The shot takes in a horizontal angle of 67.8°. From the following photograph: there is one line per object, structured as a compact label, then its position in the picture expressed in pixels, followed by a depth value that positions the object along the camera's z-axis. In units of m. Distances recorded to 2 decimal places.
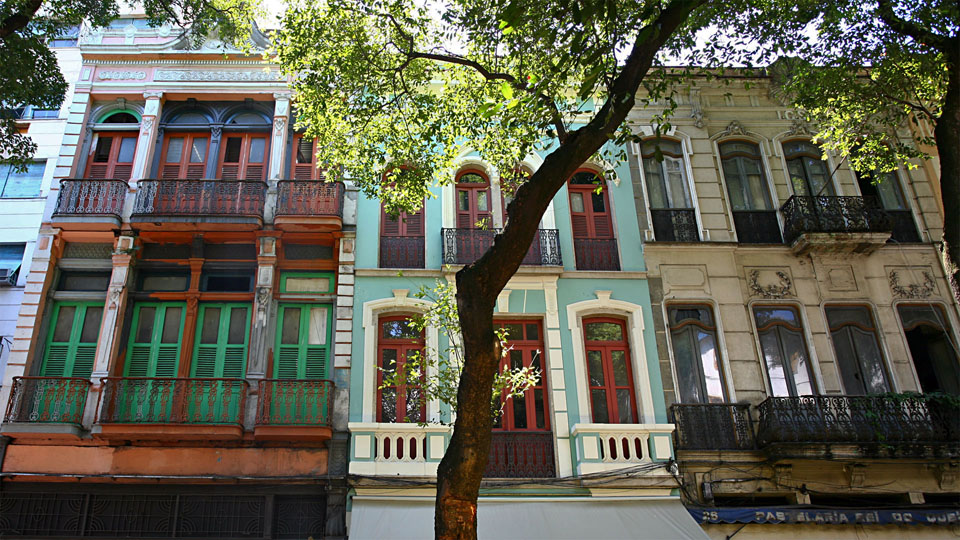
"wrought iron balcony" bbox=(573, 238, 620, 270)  13.69
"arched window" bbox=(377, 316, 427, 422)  12.12
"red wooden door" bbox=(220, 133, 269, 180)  14.22
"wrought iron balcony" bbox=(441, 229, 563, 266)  13.23
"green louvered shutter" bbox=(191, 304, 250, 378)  12.52
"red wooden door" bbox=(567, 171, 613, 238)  14.14
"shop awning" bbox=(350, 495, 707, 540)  10.59
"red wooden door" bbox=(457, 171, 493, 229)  14.00
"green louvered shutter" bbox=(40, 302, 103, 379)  12.35
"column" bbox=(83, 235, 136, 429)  11.75
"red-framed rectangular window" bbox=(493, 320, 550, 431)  12.30
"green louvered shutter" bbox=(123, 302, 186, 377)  12.46
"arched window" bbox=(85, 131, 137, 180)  14.04
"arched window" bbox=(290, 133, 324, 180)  14.16
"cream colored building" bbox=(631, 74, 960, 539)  11.64
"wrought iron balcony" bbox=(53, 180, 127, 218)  12.89
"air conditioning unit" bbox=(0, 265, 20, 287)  12.94
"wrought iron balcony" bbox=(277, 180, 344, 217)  13.16
